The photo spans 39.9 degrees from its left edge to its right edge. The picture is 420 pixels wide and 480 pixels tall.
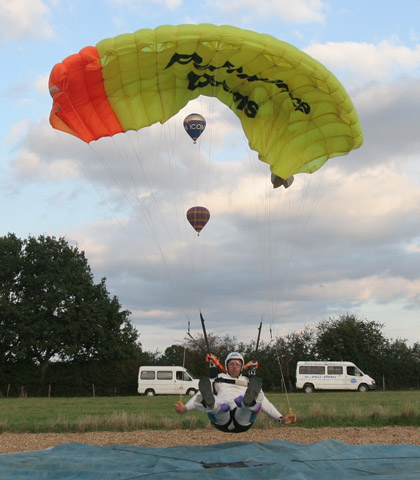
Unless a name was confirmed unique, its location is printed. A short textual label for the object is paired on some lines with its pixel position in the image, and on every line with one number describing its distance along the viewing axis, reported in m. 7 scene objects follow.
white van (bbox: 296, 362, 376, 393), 28.69
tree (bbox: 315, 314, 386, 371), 37.75
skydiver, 7.15
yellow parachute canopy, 8.59
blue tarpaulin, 6.06
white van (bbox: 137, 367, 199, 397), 28.67
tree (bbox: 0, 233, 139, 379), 32.78
